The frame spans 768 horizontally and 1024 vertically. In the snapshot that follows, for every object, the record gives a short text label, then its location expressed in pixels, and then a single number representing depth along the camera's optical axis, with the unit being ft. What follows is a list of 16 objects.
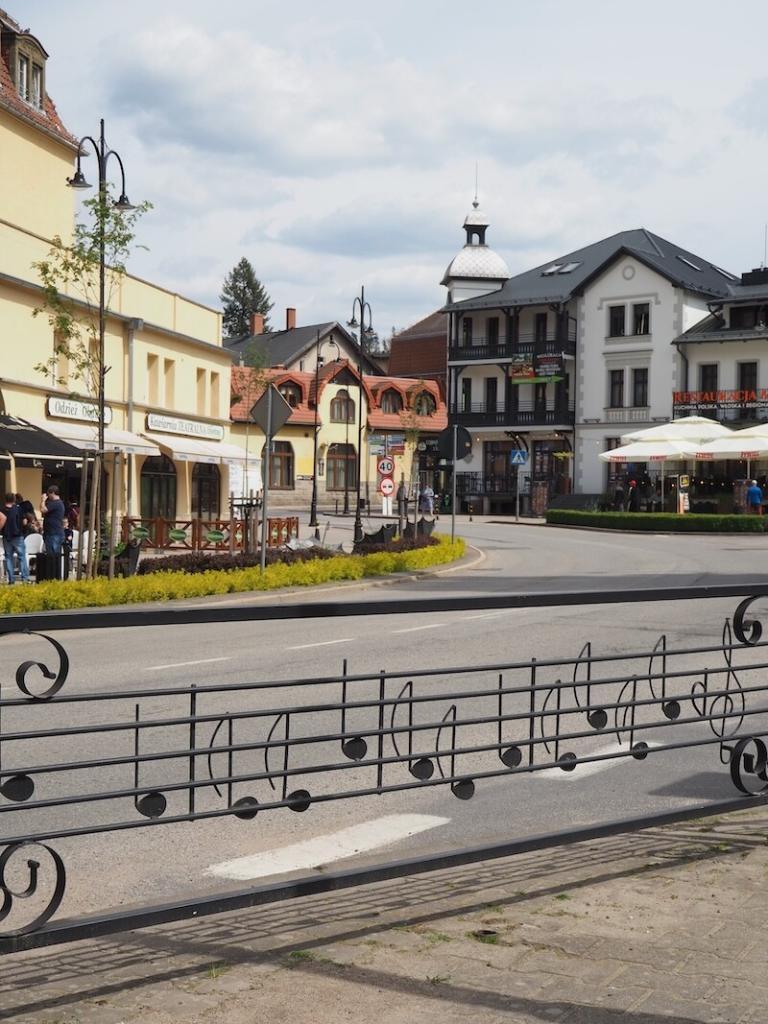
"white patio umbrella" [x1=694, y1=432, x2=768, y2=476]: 140.97
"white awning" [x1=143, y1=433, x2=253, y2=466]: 122.11
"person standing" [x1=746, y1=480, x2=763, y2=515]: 149.69
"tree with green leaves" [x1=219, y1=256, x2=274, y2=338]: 435.12
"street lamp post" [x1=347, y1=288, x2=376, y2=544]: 115.22
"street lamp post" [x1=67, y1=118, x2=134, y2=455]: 72.02
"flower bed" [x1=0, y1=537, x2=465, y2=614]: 56.24
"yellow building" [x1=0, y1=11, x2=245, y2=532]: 98.89
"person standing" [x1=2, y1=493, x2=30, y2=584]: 69.00
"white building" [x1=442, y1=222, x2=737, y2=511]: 209.15
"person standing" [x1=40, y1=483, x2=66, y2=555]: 72.64
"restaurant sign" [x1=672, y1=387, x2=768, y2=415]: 197.26
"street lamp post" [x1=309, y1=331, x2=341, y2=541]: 150.61
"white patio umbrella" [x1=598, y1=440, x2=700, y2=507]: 145.79
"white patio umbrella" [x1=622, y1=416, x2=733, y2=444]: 153.03
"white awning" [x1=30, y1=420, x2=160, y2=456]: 101.04
